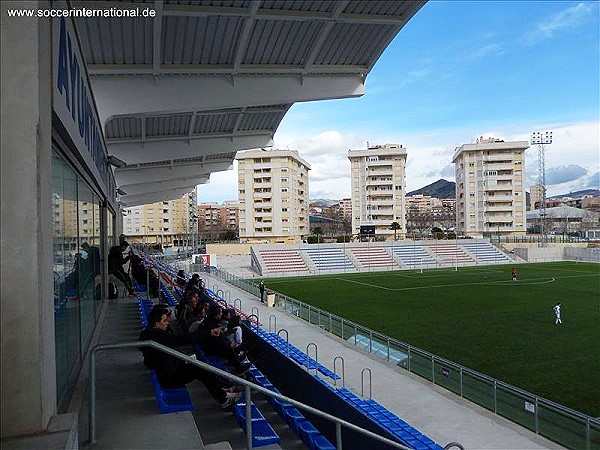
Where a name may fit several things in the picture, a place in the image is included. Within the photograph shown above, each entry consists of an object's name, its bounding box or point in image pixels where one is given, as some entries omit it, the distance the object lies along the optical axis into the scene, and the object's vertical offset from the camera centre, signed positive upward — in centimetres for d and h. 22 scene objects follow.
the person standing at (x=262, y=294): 2751 -339
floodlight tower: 8100 +1327
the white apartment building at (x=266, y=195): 8412 +582
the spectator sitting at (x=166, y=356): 517 -127
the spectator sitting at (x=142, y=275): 1432 -129
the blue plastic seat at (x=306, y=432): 615 -245
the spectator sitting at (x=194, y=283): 1097 -120
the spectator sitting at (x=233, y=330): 823 -165
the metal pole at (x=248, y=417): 409 -152
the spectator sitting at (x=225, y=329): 739 -159
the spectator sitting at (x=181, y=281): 1615 -156
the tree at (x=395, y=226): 7906 +42
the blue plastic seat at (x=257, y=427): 524 -210
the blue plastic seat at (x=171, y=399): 480 -162
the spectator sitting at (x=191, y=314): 802 -139
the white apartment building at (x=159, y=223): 11588 +213
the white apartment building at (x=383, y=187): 8956 +735
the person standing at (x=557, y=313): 2105 -357
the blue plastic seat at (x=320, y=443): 576 -244
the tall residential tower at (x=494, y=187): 8462 +671
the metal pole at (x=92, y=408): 397 -135
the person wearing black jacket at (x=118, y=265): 1328 -84
